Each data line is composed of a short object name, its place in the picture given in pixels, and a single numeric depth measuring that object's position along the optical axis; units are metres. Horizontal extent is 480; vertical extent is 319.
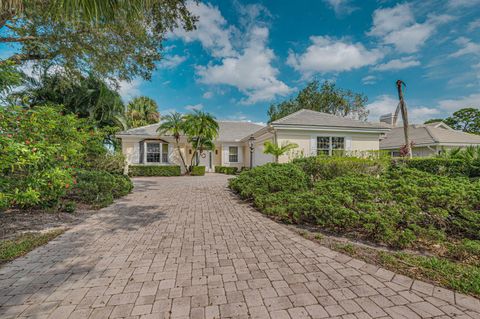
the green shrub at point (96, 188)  6.62
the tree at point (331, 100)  30.47
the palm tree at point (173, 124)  16.30
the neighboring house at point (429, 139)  16.67
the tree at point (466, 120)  34.68
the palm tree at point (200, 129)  16.09
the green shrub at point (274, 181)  6.82
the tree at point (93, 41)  7.35
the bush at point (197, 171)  17.36
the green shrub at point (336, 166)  8.73
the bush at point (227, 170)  18.78
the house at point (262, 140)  12.50
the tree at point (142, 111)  26.35
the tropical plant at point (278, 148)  11.74
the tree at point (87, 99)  15.20
